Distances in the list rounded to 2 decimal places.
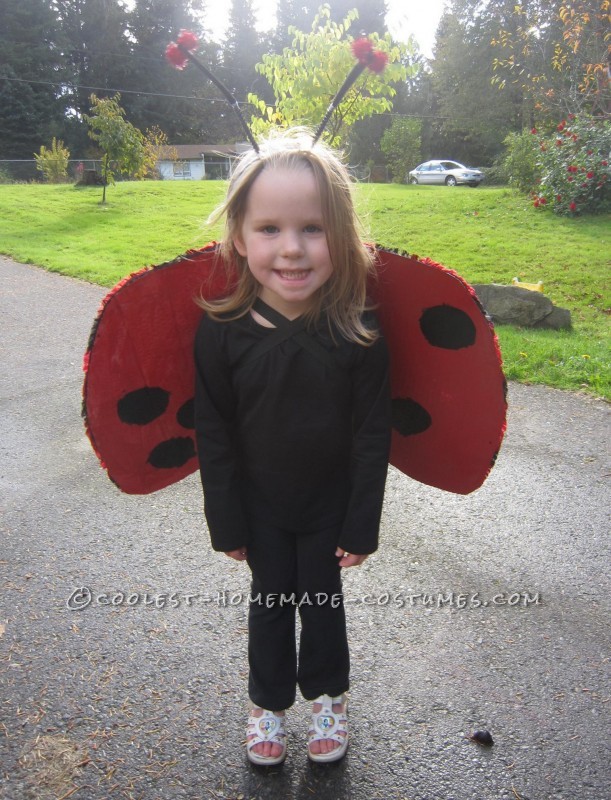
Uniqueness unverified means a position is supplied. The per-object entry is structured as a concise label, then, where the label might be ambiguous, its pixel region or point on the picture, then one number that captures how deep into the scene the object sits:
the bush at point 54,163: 26.75
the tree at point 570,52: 7.46
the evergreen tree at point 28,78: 43.19
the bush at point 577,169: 13.16
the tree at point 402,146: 31.34
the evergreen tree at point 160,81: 51.00
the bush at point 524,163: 16.78
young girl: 1.72
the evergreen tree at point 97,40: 51.28
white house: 42.38
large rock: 7.19
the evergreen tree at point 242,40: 57.50
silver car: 31.84
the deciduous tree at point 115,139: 17.75
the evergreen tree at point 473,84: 40.88
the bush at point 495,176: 32.68
